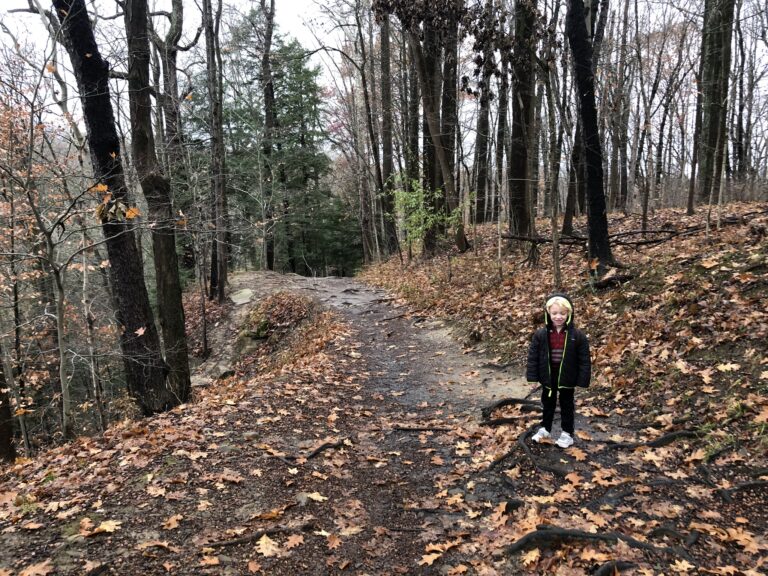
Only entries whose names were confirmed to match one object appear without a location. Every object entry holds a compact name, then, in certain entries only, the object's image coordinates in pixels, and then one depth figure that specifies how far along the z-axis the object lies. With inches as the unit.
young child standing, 195.8
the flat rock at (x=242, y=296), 730.2
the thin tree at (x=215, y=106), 592.1
